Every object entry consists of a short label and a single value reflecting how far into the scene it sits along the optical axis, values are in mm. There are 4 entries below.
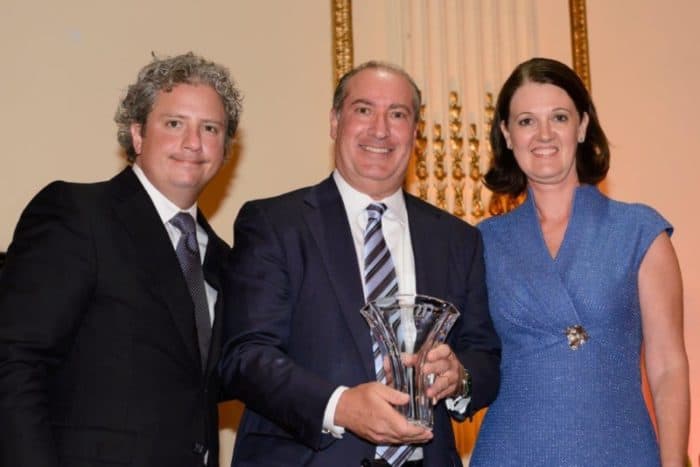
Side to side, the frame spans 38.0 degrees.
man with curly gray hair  2221
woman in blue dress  2631
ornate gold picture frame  4270
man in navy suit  2395
